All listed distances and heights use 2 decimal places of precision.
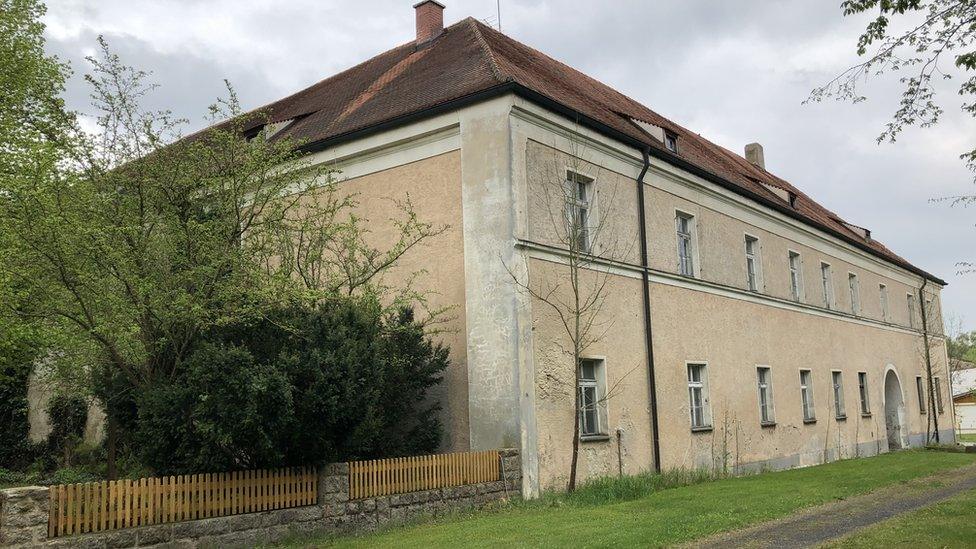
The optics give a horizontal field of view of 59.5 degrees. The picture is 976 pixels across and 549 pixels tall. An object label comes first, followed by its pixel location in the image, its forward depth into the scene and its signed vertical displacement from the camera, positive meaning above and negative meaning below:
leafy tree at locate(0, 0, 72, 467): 12.16 +4.34
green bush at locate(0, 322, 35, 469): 22.48 +0.00
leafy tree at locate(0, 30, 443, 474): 11.18 +2.29
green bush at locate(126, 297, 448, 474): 10.74 +0.21
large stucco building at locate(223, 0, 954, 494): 14.84 +3.00
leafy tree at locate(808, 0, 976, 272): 9.39 +4.03
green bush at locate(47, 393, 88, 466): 21.67 -0.11
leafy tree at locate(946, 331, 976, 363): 57.09 +3.45
